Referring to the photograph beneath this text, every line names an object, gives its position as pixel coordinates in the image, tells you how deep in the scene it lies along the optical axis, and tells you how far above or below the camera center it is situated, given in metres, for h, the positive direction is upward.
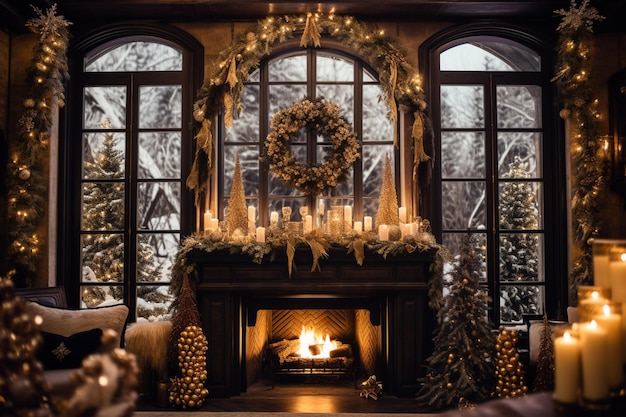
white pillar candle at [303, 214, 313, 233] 5.09 +0.05
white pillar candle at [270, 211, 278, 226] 5.20 +0.10
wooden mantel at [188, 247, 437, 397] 4.84 -0.50
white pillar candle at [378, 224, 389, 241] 4.95 -0.03
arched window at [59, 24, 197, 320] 5.67 +0.53
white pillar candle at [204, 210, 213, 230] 5.21 +0.09
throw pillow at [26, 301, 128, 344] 4.07 -0.63
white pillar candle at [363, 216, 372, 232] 5.16 +0.05
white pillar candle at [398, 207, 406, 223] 5.31 +0.14
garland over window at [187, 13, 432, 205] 5.42 +1.52
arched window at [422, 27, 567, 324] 5.66 +0.57
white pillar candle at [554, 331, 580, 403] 1.47 -0.36
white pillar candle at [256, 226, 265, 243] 4.92 -0.05
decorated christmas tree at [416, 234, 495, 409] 4.52 -0.92
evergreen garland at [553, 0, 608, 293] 5.24 +0.94
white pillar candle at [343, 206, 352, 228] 5.28 +0.13
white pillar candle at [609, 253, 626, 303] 1.70 -0.15
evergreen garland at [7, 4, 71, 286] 5.26 +0.75
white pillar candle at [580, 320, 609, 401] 1.44 -0.34
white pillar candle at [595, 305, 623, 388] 1.54 -0.32
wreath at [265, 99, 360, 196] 5.39 +0.77
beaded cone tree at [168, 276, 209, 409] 4.54 -1.00
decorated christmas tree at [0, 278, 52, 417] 1.62 -0.33
